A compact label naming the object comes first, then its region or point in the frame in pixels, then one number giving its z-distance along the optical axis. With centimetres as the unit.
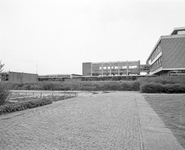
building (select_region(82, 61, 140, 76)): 6347
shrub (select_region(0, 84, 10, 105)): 932
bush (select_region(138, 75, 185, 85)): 2388
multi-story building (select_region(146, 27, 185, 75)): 3288
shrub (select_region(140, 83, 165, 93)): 2208
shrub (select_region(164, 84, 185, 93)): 2162
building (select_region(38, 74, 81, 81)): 6146
